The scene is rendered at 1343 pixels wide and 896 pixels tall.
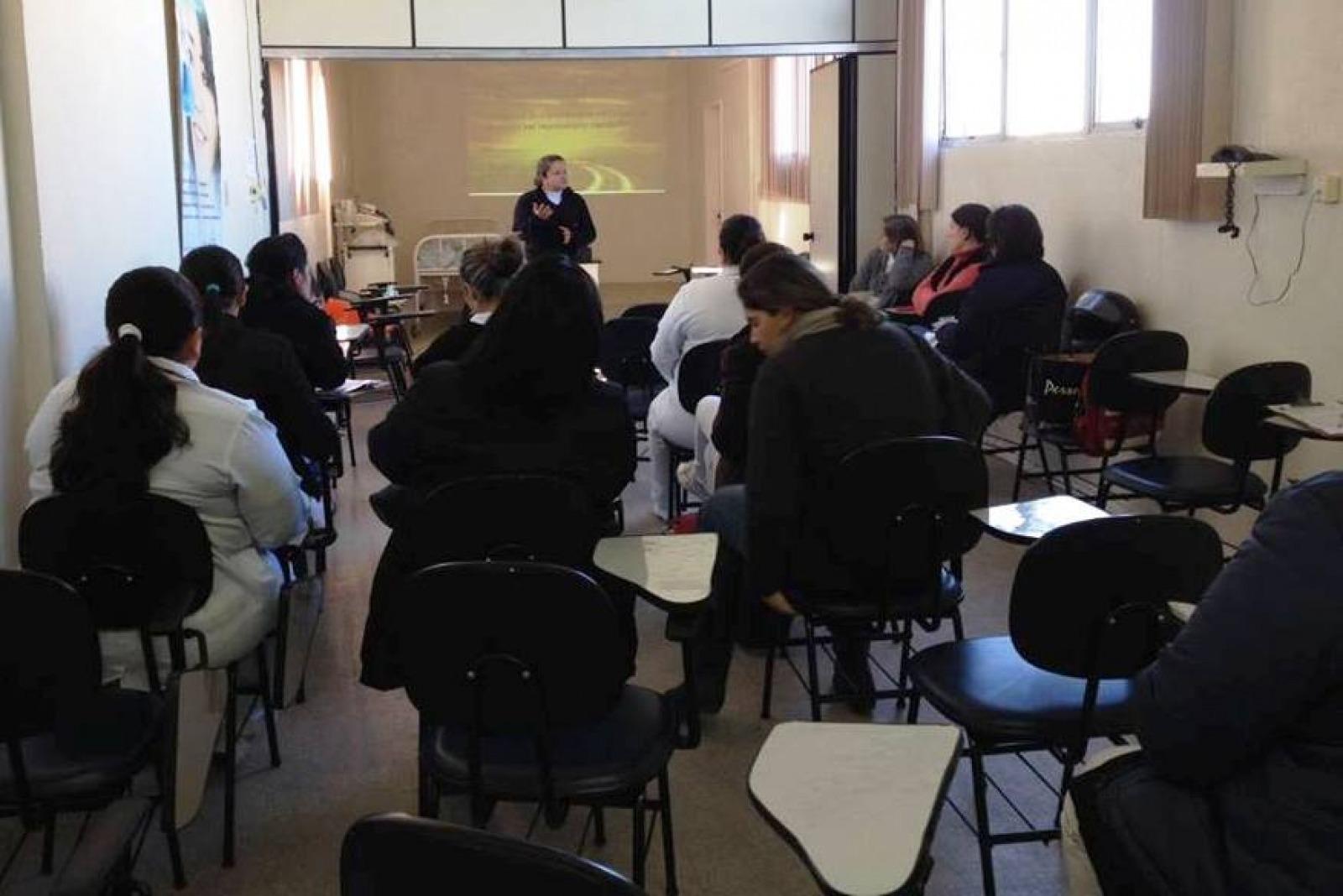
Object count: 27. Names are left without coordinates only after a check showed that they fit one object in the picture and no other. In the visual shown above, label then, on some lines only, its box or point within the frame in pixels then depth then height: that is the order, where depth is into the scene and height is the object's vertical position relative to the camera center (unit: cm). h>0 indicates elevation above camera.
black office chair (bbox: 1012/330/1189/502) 465 -66
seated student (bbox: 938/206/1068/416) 556 -42
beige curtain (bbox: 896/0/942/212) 766 +69
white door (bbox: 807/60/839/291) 862 +29
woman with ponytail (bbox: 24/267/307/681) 258 -45
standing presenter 818 +3
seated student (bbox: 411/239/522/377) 383 -17
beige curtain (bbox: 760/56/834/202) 1055 +72
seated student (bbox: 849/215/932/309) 733 -27
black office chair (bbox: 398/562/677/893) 199 -73
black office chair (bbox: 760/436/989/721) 277 -68
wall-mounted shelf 419 +12
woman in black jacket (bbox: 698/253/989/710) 281 -42
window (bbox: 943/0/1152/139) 556 +68
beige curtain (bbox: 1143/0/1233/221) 466 +38
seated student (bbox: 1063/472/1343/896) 140 -59
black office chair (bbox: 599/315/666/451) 580 -59
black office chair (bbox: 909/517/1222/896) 213 -70
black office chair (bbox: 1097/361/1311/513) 398 -71
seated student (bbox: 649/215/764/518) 476 -38
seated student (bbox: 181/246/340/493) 374 -40
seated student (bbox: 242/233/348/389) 485 -32
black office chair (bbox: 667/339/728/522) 462 -56
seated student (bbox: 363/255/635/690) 265 -39
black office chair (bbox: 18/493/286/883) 246 -64
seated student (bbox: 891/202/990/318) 643 -20
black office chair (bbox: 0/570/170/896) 209 -82
